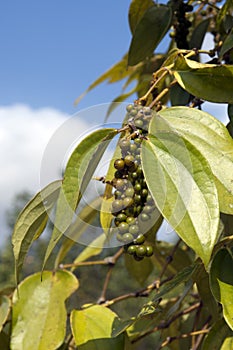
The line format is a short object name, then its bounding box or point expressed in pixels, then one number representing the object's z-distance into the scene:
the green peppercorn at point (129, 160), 0.54
